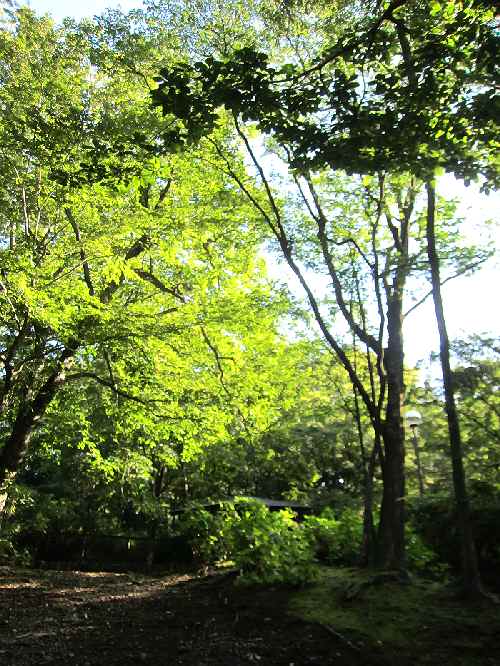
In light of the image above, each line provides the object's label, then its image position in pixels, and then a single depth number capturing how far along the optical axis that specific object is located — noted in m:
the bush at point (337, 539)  9.66
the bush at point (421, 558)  7.34
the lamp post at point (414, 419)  11.88
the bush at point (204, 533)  11.01
